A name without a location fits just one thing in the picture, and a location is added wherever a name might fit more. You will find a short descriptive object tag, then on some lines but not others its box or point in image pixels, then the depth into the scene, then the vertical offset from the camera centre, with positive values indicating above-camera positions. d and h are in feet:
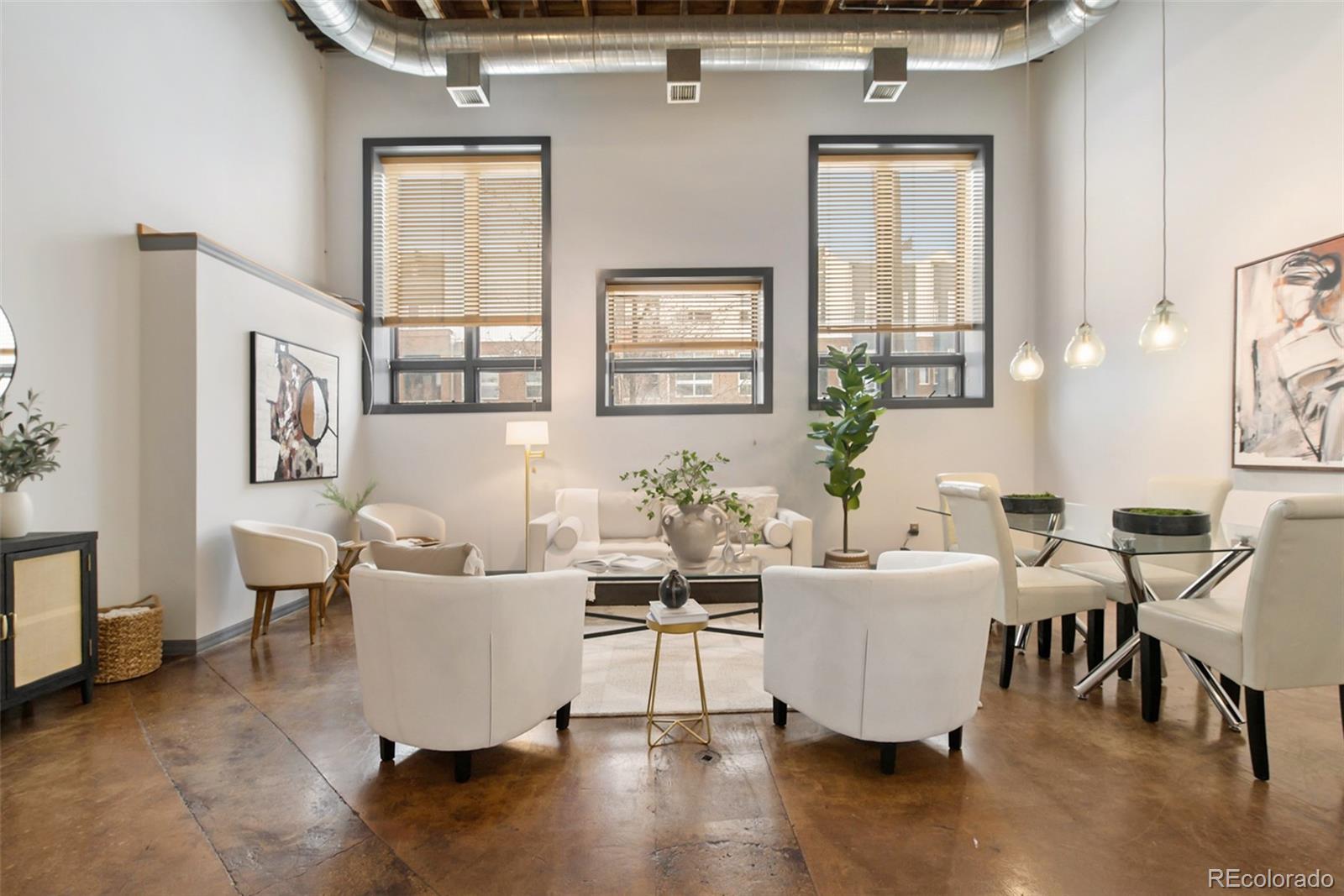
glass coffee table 11.46 -2.34
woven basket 10.86 -3.44
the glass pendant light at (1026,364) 12.51 +1.49
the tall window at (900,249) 19.97 +5.87
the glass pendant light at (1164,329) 10.12 +1.76
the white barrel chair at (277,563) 12.69 -2.38
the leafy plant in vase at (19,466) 9.27 -0.39
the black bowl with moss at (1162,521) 9.07 -1.09
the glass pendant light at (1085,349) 11.56 +1.65
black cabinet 8.91 -2.50
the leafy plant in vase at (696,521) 12.32 -1.49
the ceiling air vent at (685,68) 16.25 +9.15
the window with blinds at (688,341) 19.66 +3.01
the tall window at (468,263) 19.94 +5.35
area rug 9.93 -3.96
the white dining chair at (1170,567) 10.69 -2.12
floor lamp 17.62 +0.20
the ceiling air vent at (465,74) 16.65 +9.23
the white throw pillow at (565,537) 15.79 -2.29
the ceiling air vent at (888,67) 16.07 +9.10
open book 12.42 -2.38
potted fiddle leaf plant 17.62 +0.35
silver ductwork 16.20 +9.90
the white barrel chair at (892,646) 7.50 -2.37
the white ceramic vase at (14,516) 9.25 -1.08
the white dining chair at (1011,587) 10.18 -2.26
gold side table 8.61 -3.88
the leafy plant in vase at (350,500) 16.94 -1.65
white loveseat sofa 15.65 -2.24
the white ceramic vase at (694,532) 12.31 -1.67
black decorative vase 8.98 -2.03
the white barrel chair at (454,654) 7.38 -2.45
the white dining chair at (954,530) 13.25 -1.84
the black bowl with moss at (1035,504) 11.68 -1.08
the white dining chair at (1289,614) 7.18 -1.89
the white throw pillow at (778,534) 15.67 -2.18
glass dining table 8.86 -1.43
